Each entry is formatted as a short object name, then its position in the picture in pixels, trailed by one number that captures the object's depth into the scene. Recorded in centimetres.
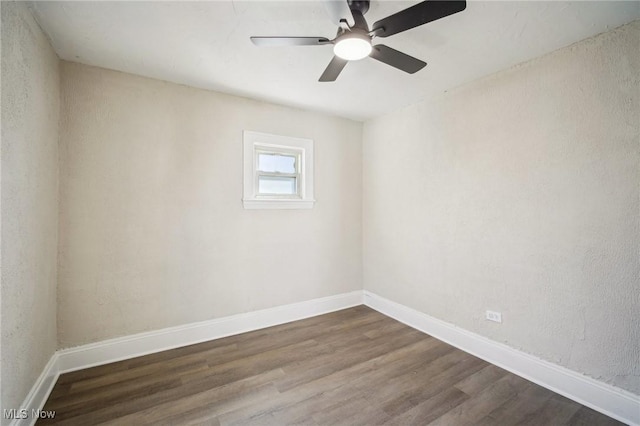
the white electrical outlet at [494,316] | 234
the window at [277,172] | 300
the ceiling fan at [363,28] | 133
